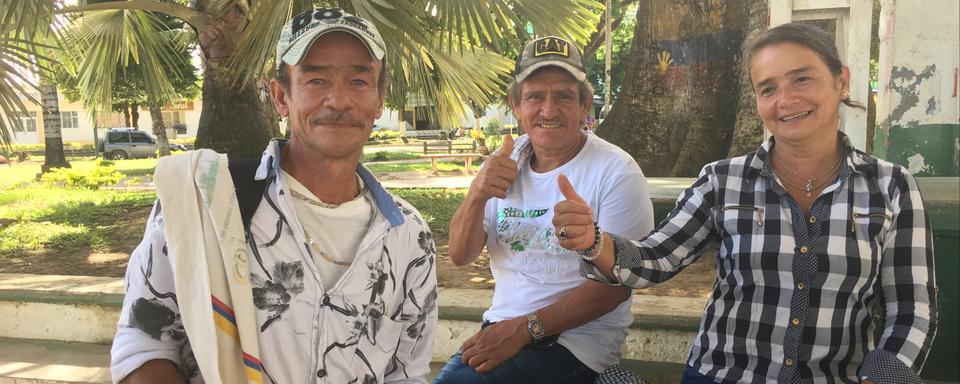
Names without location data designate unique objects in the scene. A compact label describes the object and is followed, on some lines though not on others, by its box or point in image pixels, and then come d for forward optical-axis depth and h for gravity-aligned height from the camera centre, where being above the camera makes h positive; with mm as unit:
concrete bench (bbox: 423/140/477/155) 19016 -195
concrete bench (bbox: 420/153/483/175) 14810 -394
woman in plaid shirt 1708 -316
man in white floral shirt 1435 -294
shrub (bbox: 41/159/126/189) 11703 -531
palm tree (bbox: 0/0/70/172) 3633 +544
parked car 26891 +149
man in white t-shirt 2166 -325
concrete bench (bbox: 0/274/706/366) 2889 -859
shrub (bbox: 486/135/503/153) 19491 -68
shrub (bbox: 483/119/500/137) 28344 +581
